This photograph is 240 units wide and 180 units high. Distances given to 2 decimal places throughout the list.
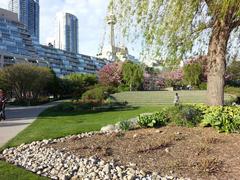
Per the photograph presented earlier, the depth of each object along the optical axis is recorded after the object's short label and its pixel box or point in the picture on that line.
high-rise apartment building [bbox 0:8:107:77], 50.30
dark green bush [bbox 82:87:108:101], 16.44
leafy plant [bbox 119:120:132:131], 4.94
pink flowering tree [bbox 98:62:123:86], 29.34
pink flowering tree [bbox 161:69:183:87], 29.83
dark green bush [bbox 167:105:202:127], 4.66
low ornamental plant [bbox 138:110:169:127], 4.83
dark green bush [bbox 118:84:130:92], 26.44
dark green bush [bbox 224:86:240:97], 19.28
